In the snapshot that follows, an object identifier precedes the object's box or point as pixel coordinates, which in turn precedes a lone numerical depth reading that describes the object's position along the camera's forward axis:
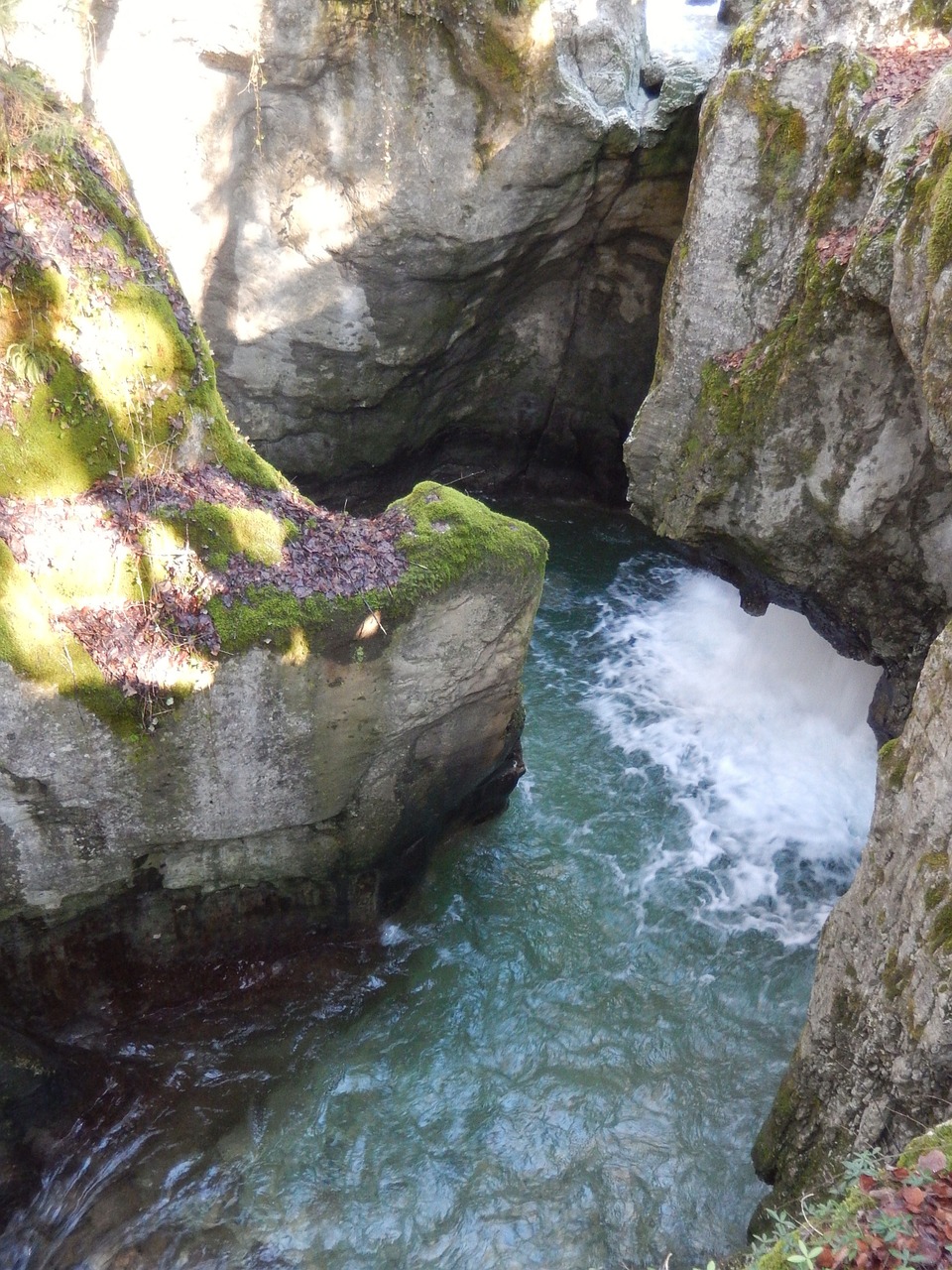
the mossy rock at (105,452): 5.58
